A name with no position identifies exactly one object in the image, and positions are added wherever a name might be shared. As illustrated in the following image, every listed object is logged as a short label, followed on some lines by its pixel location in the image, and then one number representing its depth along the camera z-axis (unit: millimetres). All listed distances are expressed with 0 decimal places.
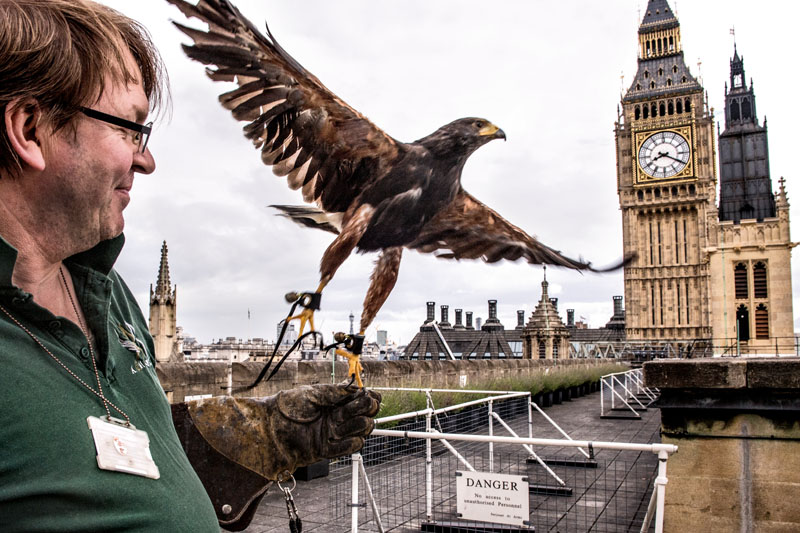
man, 805
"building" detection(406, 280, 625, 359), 31861
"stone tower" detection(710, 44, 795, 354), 44991
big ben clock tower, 46500
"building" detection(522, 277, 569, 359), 30616
